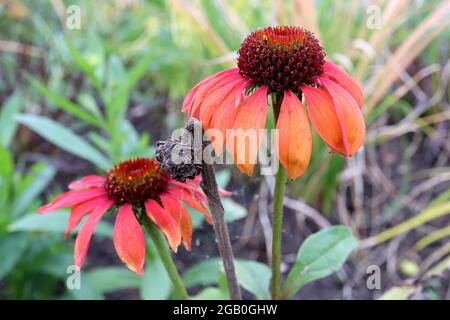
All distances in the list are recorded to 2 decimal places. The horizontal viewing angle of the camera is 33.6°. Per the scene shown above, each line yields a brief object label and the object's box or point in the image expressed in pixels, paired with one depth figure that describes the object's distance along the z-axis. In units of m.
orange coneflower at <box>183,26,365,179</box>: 0.25
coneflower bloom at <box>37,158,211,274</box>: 0.28
